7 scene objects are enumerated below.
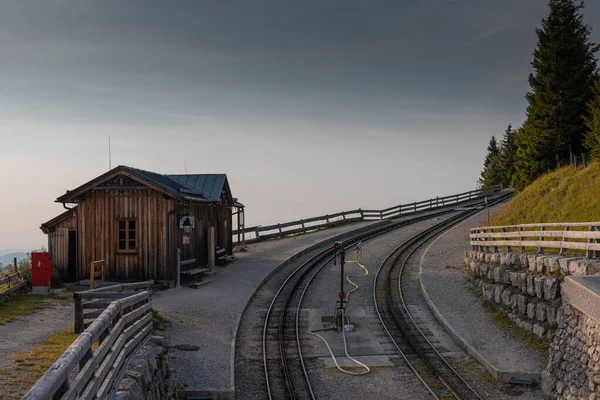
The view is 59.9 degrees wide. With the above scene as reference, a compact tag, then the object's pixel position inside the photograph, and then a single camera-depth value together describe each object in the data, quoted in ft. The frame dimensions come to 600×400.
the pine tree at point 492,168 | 232.12
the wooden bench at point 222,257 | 99.96
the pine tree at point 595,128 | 92.69
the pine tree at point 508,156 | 210.38
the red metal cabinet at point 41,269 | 65.05
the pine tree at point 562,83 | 116.98
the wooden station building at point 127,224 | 77.10
